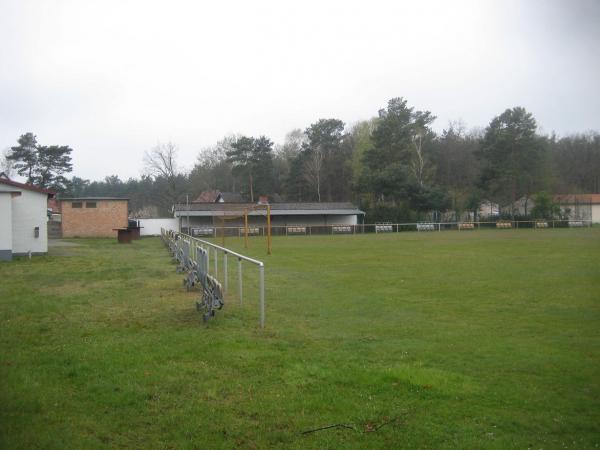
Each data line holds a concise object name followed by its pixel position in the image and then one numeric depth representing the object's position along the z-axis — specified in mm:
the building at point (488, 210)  63206
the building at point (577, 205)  59594
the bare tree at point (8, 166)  61725
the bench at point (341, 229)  54875
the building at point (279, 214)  53216
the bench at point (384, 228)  55688
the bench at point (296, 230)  54281
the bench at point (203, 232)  49938
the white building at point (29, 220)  22828
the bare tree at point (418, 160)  66812
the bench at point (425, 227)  55656
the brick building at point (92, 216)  44281
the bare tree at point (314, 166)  71438
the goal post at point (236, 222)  49594
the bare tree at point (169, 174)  75375
